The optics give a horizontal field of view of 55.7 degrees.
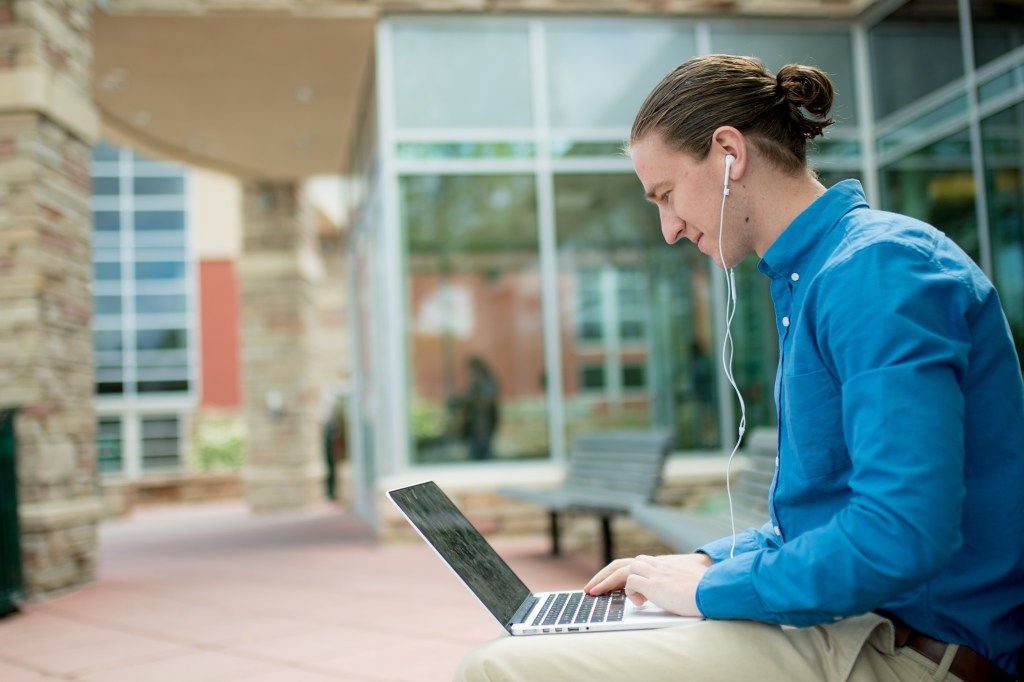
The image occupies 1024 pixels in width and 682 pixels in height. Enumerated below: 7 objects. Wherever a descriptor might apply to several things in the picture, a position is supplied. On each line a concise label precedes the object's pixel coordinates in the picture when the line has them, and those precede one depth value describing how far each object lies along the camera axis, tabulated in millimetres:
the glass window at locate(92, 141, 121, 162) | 22998
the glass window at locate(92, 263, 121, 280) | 23141
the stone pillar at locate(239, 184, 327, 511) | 12078
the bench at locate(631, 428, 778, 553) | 3795
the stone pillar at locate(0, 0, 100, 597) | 5141
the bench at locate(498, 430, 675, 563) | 5438
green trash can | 4758
